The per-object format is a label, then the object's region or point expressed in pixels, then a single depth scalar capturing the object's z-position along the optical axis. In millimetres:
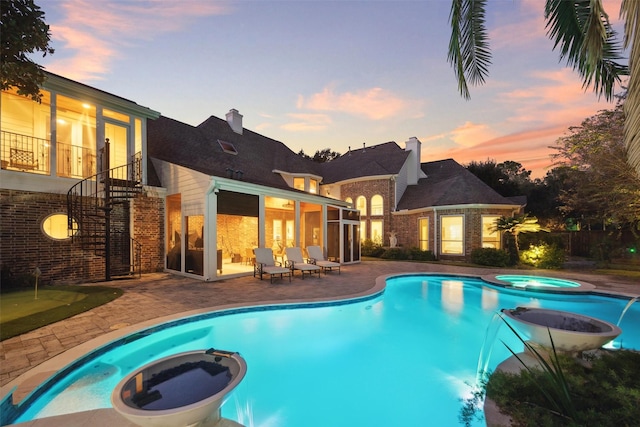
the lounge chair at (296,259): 10834
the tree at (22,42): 4098
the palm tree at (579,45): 2479
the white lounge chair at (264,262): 9922
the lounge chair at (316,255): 12056
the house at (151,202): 8469
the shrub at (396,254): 17594
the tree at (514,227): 13883
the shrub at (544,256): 13812
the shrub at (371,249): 18891
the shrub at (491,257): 14523
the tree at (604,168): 11461
